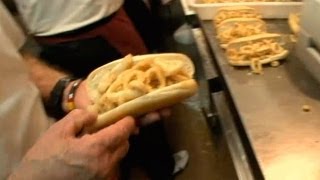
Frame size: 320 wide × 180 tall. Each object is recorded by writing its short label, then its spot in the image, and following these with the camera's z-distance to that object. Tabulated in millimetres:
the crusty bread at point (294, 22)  982
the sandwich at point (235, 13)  1057
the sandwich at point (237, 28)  998
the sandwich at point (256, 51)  925
